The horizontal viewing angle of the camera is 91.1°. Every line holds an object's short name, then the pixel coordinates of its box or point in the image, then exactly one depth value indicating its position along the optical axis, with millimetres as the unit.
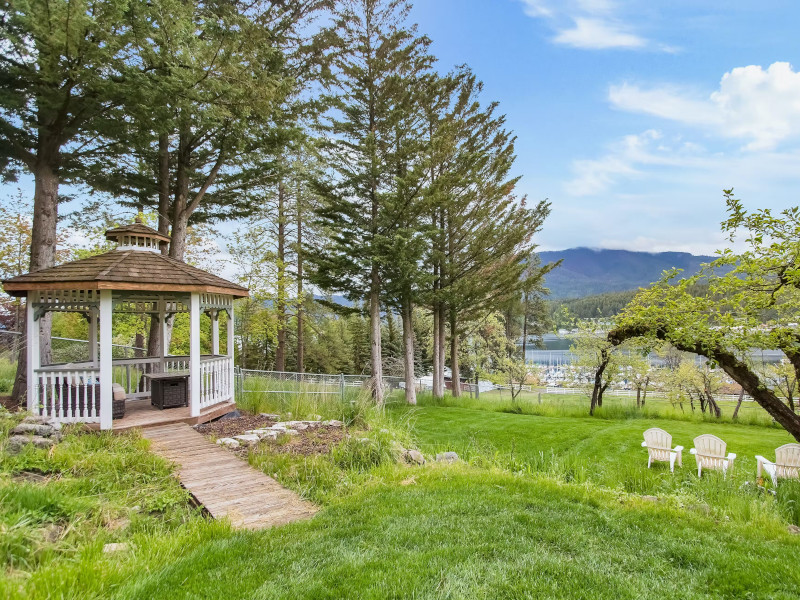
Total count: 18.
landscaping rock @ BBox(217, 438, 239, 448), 5979
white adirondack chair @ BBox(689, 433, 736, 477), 6525
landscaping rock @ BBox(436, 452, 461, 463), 6242
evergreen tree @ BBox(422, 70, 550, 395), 13914
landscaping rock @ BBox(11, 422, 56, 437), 5125
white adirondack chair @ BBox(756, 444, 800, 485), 6059
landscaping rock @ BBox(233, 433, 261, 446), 6087
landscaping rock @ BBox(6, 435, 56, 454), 4676
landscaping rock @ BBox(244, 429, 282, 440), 6456
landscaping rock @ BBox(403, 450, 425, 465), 6023
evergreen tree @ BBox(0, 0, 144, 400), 6281
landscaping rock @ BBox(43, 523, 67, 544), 2861
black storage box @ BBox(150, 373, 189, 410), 7828
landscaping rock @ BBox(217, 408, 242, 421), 8026
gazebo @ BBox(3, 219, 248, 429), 6480
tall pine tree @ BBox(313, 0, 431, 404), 12148
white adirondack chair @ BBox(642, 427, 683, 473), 7168
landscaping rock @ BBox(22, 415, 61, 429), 5506
